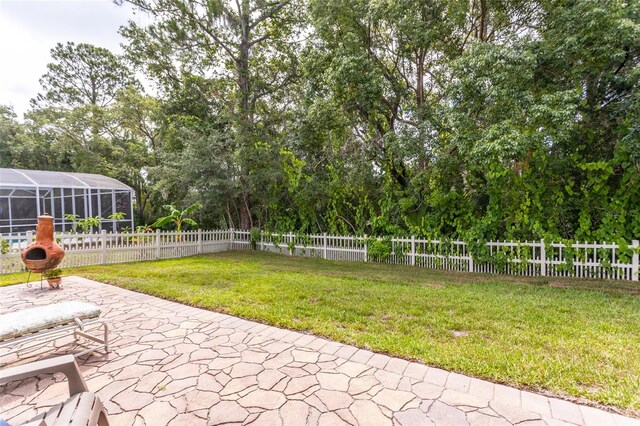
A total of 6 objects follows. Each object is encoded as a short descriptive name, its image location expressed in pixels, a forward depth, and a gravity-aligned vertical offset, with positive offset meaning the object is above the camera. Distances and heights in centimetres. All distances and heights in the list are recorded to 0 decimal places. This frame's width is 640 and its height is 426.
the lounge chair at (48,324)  269 -107
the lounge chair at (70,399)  158 -107
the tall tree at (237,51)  1184 +713
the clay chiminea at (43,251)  585 -74
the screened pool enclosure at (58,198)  1267 +73
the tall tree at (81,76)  2148 +1007
